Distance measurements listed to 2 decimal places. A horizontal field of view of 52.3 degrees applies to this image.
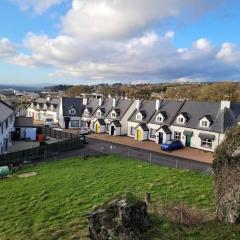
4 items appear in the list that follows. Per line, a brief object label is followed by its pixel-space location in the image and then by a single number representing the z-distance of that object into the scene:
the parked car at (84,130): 45.39
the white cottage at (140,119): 40.18
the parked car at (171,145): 34.06
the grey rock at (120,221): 9.36
